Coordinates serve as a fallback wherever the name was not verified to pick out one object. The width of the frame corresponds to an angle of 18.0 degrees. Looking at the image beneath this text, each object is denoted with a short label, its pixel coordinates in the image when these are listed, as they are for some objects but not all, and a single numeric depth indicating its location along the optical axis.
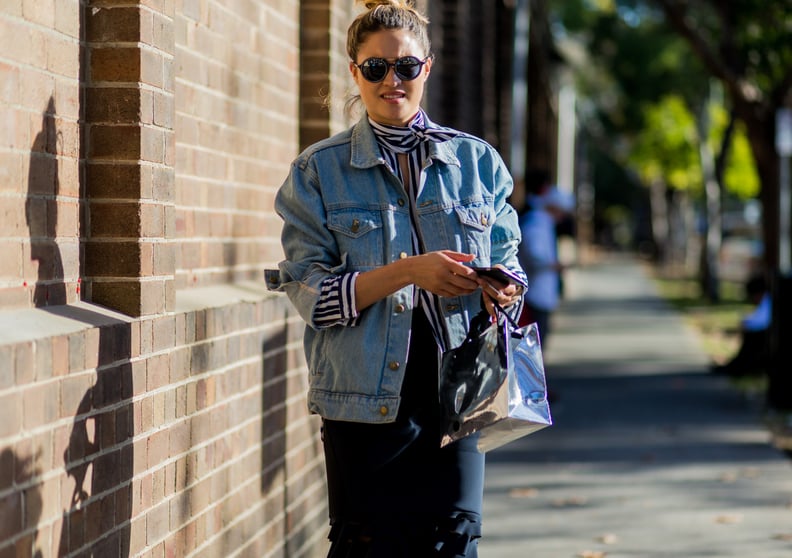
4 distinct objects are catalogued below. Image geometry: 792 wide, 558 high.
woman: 6.38
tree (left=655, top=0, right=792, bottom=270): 27.58
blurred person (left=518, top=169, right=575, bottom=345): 20.13
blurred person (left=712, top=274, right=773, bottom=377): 24.22
